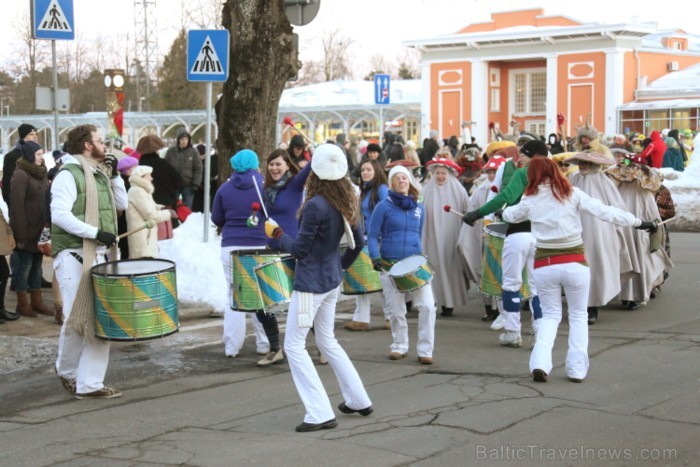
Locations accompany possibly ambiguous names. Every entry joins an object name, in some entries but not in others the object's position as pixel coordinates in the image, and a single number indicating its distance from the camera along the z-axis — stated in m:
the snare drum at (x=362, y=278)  9.91
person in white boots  9.81
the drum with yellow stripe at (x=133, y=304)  7.59
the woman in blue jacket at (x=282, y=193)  9.38
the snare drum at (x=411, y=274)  8.95
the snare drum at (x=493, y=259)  10.52
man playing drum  7.77
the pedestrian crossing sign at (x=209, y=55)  12.88
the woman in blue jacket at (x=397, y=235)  9.43
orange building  53.00
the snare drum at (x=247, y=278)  8.64
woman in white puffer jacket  11.64
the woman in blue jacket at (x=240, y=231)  9.38
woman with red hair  8.23
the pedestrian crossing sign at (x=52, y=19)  12.66
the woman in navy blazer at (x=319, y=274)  6.95
